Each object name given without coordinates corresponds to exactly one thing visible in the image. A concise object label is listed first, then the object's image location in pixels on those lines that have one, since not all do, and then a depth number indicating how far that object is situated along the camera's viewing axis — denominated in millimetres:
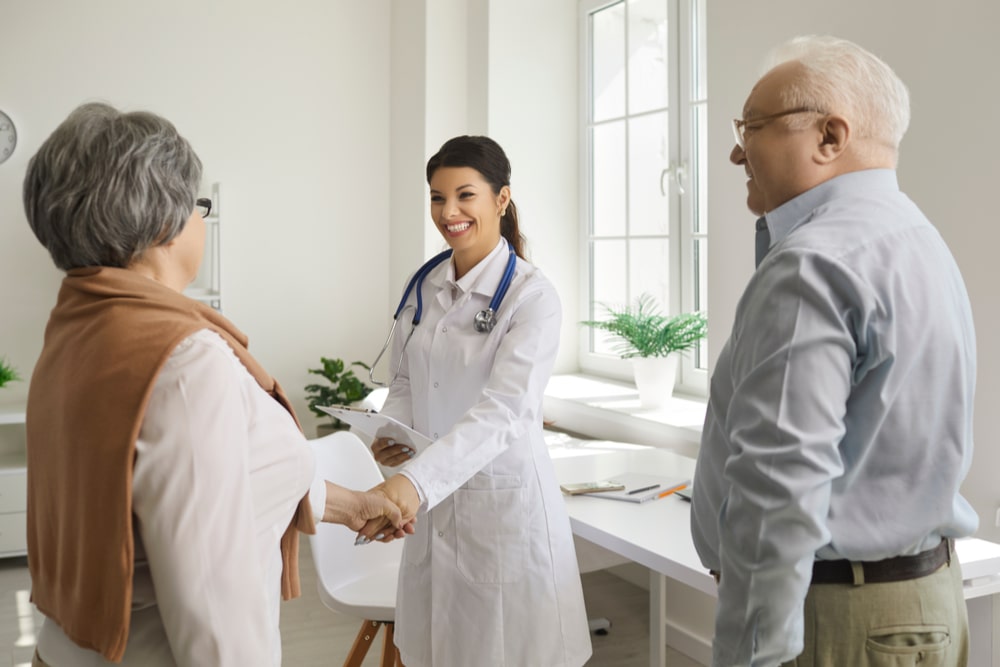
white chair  2436
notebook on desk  2541
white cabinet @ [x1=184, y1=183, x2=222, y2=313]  4617
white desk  1955
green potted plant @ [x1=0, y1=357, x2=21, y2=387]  4051
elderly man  1104
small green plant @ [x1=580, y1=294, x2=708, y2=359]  3643
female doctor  1955
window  3824
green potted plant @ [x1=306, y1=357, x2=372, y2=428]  4703
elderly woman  1126
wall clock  4402
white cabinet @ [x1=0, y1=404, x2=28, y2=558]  4098
